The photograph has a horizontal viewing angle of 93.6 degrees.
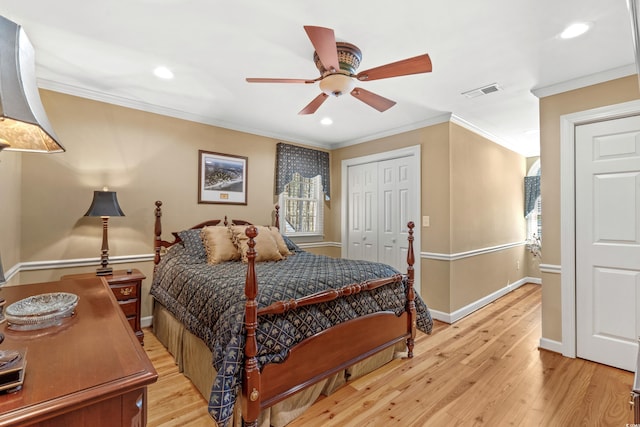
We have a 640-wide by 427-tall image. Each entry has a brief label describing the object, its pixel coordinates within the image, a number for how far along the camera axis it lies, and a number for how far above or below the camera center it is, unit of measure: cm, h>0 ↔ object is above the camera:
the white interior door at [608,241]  244 -19
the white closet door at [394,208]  405 +13
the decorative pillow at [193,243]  300 -28
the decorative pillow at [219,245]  289 -29
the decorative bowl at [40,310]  101 -35
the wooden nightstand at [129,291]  267 -68
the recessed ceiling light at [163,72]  252 +123
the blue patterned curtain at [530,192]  527 +47
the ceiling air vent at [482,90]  280 +123
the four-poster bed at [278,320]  162 -71
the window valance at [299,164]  438 +82
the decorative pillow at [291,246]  367 -36
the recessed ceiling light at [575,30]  193 +125
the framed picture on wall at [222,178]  370 +49
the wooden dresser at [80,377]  63 -39
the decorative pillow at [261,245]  300 -29
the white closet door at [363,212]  446 +8
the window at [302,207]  455 +16
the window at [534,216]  538 +5
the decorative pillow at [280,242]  334 -29
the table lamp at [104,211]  271 +4
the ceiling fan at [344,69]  169 +95
